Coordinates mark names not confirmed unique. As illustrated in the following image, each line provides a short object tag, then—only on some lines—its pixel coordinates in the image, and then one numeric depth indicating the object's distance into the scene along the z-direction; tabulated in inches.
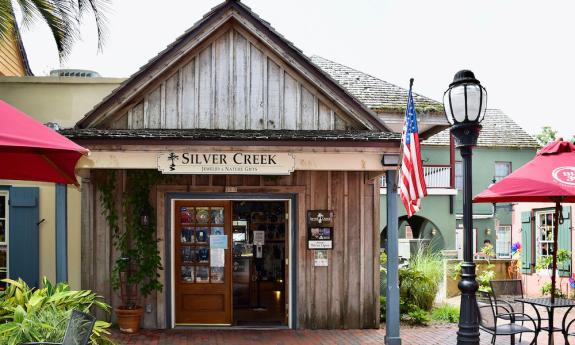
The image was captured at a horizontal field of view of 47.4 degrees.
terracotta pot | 385.7
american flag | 308.8
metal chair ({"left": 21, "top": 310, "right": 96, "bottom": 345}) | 190.2
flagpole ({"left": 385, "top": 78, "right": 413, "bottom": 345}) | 353.4
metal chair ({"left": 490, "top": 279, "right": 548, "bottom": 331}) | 351.9
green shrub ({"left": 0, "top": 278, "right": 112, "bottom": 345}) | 197.9
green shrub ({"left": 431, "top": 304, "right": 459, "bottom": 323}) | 445.1
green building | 898.7
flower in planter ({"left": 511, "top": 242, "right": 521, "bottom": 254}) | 666.4
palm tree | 446.3
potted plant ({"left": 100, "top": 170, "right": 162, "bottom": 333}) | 389.4
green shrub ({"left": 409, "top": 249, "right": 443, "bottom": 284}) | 458.9
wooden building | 379.6
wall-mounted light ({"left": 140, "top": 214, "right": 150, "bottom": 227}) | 397.1
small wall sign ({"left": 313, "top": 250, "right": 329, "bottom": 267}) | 413.1
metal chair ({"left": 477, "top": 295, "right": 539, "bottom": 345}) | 315.9
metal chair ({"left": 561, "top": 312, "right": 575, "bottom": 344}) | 319.6
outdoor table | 309.4
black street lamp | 268.7
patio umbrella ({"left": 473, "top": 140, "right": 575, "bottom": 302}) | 291.7
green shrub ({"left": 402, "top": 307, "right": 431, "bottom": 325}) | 428.1
